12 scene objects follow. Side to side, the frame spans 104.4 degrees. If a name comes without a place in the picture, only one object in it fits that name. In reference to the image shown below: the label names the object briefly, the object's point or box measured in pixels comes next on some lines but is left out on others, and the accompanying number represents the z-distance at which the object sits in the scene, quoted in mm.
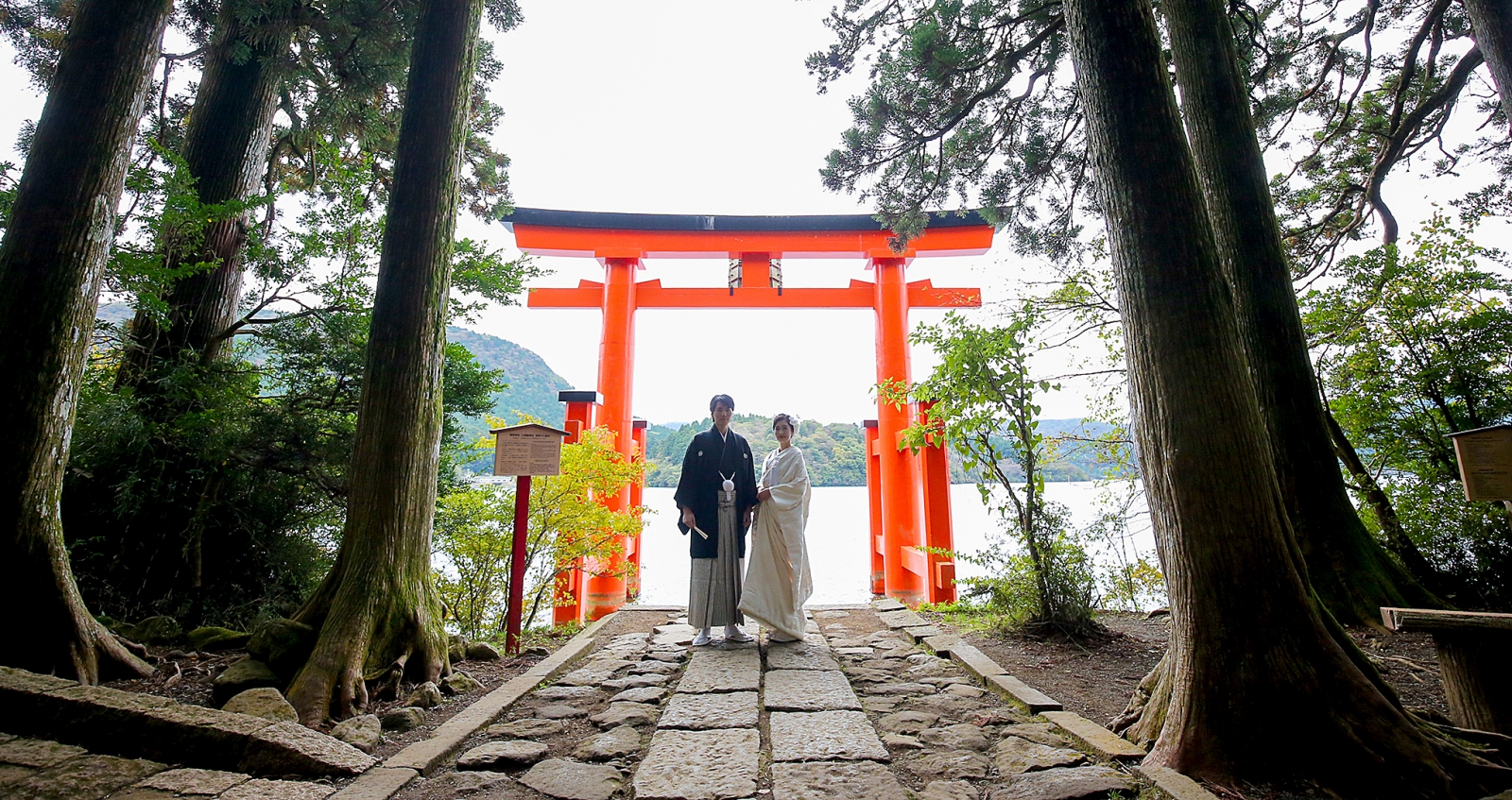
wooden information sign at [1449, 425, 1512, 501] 2797
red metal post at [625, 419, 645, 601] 7535
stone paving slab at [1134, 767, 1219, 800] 1748
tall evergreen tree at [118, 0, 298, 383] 4133
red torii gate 7688
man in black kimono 4340
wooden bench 1959
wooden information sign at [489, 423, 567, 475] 4234
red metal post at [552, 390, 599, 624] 5899
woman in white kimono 4281
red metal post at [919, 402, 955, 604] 6492
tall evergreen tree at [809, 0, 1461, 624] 3166
